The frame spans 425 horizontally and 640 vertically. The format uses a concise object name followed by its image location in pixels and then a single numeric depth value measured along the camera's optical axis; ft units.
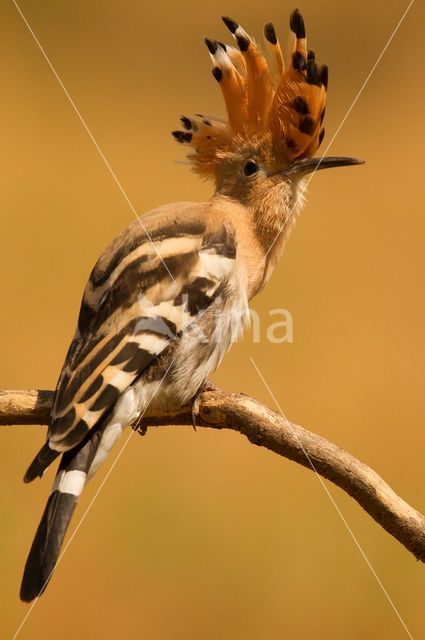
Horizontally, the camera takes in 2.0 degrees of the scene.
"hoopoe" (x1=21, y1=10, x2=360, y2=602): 17.45
